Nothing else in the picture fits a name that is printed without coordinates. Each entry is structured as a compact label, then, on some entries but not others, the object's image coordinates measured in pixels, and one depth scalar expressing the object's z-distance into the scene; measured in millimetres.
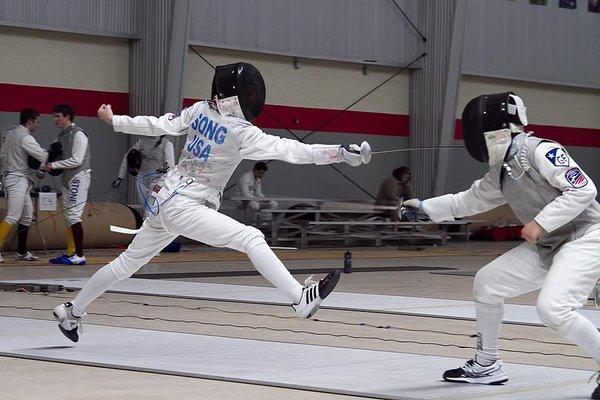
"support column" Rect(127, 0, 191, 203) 17797
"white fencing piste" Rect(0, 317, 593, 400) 5273
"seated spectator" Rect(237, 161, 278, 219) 17844
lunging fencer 6355
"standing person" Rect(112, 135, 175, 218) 14023
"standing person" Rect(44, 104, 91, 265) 12500
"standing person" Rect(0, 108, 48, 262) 13055
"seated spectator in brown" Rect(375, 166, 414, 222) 18281
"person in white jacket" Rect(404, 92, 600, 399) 5020
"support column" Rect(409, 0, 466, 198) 21125
